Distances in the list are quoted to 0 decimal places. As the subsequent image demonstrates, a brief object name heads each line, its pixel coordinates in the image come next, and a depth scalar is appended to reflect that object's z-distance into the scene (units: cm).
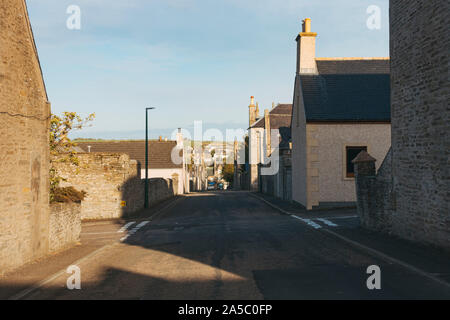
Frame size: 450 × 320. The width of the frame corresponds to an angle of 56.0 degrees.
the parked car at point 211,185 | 11269
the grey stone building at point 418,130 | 1045
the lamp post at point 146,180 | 2817
